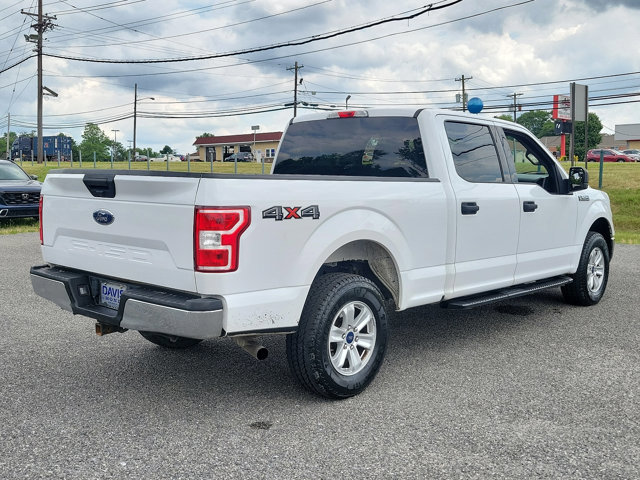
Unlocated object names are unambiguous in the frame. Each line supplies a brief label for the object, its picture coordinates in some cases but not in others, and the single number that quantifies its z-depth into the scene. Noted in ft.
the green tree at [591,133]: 306.53
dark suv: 48.98
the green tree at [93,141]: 412.77
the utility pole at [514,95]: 247.89
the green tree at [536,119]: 431.23
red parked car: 180.05
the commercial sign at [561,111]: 193.06
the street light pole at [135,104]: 245.04
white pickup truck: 11.85
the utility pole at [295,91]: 200.79
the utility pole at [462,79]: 241.76
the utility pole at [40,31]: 133.08
